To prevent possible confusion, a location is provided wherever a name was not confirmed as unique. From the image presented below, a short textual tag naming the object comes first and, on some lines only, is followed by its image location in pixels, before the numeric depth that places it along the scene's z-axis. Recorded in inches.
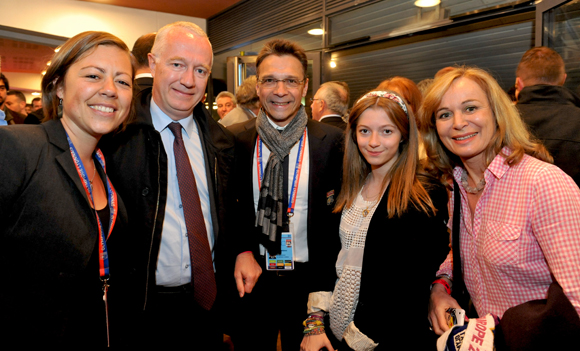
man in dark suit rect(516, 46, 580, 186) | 99.1
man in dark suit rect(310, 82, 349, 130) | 159.8
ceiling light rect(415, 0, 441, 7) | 167.3
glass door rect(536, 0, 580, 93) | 112.7
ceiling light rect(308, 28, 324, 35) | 233.3
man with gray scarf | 80.9
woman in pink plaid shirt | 49.7
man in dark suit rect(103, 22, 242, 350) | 67.7
